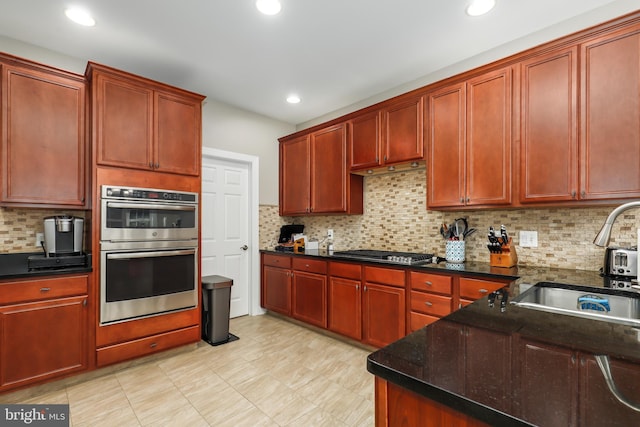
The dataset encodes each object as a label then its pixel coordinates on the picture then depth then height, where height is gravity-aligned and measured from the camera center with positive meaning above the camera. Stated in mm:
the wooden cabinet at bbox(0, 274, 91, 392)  2211 -845
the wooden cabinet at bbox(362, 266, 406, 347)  2811 -825
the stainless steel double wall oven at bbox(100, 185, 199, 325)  2609 -338
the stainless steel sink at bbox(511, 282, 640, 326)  1507 -412
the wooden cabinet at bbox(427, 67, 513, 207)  2492 +599
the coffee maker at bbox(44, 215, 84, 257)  2561 -183
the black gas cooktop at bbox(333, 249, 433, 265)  2900 -410
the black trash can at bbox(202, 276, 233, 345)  3293 -999
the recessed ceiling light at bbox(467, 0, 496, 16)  2212 +1460
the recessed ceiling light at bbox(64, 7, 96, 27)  2312 +1440
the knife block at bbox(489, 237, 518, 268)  2533 -333
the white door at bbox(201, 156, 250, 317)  3928 -136
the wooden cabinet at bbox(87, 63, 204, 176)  2611 +791
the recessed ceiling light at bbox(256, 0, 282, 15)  2227 +1460
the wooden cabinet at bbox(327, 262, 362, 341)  3137 -855
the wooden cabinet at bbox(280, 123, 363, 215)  3715 +469
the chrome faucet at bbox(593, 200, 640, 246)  1374 -49
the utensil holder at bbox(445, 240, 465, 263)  2873 -321
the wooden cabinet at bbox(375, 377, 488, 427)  663 -431
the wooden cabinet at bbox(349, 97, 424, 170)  3027 +796
